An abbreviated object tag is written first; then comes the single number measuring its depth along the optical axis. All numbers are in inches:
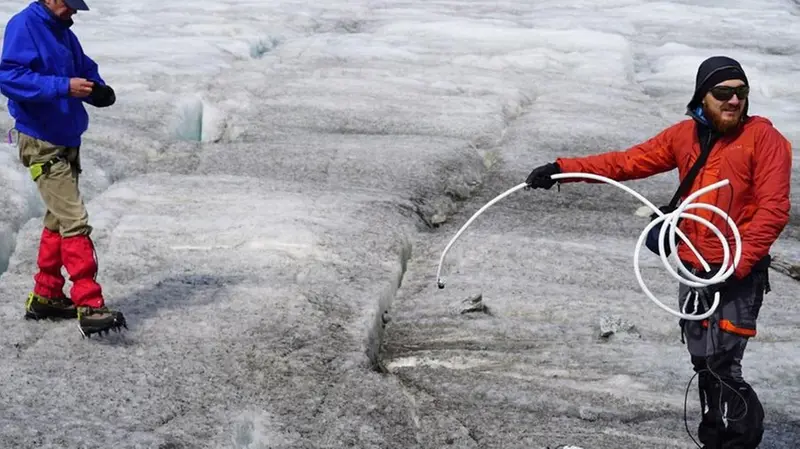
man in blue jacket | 471.8
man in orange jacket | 396.8
